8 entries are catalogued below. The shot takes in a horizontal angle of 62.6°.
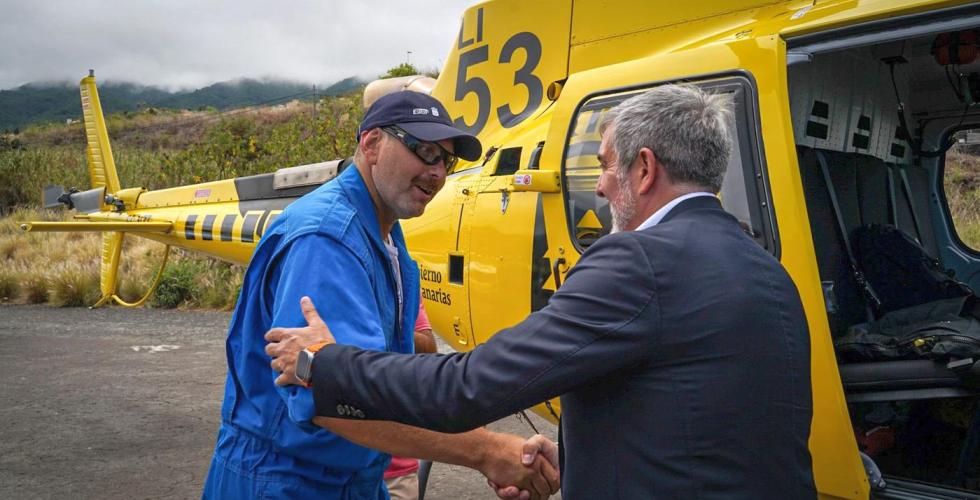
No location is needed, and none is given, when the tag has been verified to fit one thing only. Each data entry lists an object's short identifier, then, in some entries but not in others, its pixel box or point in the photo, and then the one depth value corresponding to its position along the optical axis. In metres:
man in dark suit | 1.47
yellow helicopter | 2.65
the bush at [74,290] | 13.12
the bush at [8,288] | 13.92
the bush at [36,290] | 13.59
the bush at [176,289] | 12.76
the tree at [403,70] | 25.70
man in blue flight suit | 1.81
